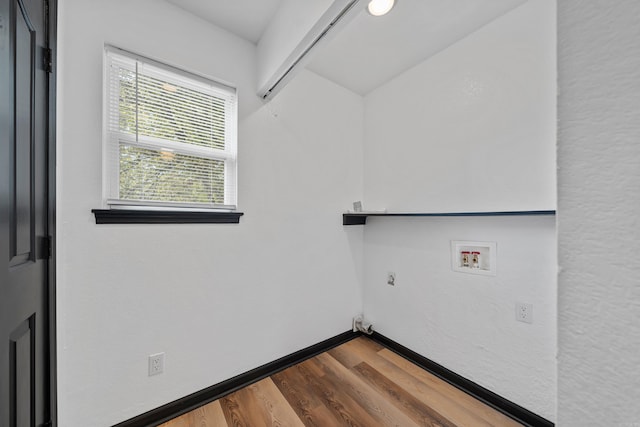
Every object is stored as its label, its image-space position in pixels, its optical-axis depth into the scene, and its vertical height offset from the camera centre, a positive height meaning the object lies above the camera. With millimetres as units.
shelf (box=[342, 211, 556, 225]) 1359 -5
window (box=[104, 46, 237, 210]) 1363 +463
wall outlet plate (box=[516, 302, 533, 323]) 1438 -582
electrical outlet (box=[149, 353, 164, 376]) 1426 -884
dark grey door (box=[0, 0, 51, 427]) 671 -12
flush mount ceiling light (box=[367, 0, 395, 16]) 1432 +1222
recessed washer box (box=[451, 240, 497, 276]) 1617 -299
